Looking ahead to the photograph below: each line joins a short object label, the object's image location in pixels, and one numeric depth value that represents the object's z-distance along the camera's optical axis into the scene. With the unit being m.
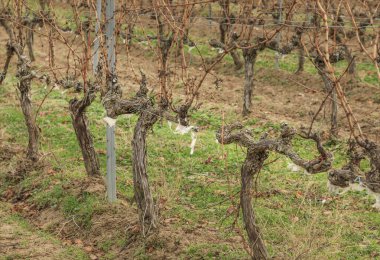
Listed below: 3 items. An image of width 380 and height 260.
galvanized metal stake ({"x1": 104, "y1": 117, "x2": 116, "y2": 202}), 13.11
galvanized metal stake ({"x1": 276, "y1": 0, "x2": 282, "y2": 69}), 23.85
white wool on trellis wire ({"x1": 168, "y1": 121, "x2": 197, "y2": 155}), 10.54
